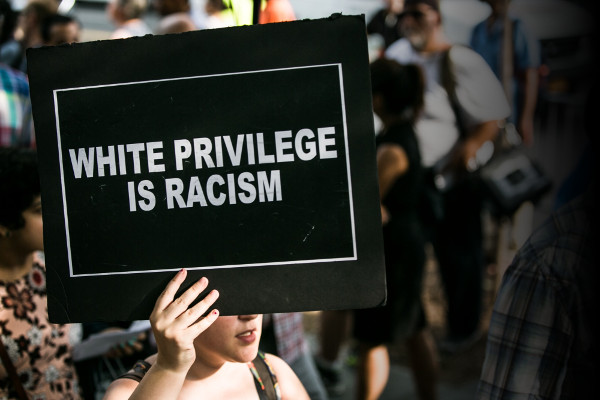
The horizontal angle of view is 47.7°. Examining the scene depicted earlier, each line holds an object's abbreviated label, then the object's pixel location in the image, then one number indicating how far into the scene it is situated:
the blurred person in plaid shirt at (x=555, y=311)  1.55
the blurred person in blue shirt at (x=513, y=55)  4.81
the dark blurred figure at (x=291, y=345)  2.86
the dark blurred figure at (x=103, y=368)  2.43
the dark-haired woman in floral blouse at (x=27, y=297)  2.10
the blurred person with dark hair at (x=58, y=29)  4.64
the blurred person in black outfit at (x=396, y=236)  3.55
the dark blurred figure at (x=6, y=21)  4.44
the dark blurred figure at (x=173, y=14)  3.77
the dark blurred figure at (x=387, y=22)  5.62
